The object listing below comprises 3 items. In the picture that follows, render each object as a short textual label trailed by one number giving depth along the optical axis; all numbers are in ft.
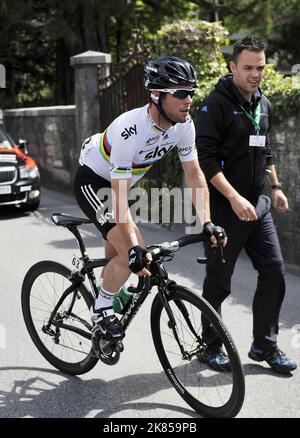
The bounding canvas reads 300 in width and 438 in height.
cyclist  12.04
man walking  13.83
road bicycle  11.96
